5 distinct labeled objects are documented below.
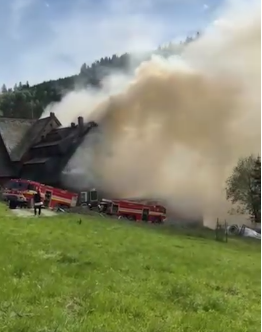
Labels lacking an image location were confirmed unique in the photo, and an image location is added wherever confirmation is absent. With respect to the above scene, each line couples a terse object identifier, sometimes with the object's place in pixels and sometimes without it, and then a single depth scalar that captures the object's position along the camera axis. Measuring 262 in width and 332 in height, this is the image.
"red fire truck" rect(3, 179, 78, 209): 29.91
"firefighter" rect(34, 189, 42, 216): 26.55
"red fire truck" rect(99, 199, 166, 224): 32.19
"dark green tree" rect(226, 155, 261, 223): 41.44
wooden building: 34.91
